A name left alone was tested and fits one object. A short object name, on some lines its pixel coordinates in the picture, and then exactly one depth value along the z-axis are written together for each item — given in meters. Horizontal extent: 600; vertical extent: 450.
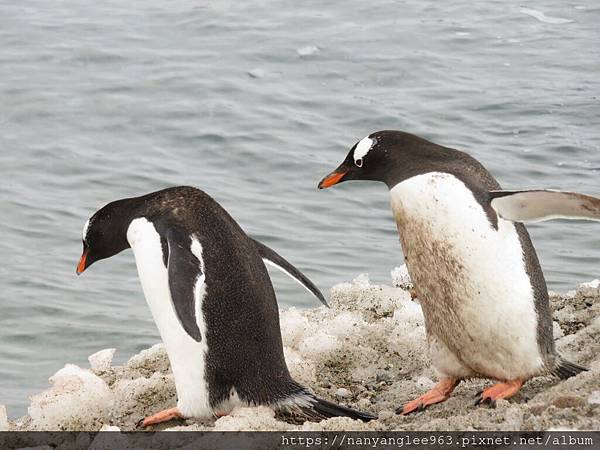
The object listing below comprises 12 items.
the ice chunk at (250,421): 7.97
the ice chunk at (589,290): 11.09
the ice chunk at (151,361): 10.39
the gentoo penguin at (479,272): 8.68
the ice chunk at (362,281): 11.80
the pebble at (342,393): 9.63
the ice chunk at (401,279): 12.21
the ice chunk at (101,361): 10.49
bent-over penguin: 8.52
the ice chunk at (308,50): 28.52
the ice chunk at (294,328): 10.41
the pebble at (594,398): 7.01
